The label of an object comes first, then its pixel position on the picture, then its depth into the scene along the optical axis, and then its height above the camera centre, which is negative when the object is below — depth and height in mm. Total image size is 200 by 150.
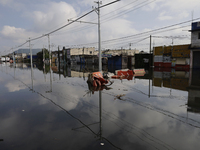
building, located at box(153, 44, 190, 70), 33688 +1529
